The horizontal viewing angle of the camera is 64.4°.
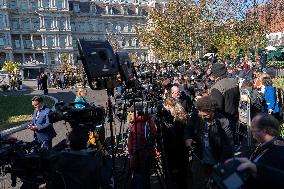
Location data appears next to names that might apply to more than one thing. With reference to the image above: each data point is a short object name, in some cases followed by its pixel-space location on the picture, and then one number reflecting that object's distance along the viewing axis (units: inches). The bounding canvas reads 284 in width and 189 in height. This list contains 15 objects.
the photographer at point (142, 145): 118.8
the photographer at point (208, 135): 110.7
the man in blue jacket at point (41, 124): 172.3
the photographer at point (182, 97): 196.2
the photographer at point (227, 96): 164.8
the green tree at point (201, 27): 713.1
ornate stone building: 1899.5
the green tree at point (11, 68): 1105.7
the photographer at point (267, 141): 63.8
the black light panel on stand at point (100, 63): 101.5
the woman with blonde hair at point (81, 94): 196.7
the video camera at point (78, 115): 97.9
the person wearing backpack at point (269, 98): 212.7
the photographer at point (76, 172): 73.9
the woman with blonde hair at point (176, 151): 138.7
